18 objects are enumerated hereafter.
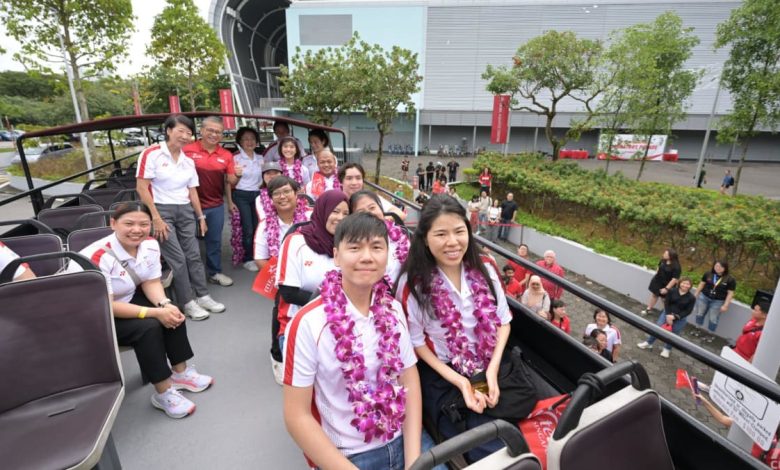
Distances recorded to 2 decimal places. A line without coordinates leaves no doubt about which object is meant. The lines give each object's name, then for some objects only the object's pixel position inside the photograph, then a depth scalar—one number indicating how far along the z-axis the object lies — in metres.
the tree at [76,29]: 8.13
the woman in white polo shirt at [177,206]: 3.27
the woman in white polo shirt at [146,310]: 2.24
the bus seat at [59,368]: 1.48
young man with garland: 1.40
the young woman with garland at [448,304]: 1.85
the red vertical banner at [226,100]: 17.10
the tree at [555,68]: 14.71
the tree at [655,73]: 14.21
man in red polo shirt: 3.91
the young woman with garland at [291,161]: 4.46
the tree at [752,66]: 10.68
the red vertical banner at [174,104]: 14.61
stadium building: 27.52
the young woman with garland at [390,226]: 2.42
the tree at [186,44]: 11.34
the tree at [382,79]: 14.84
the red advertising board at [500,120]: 16.39
